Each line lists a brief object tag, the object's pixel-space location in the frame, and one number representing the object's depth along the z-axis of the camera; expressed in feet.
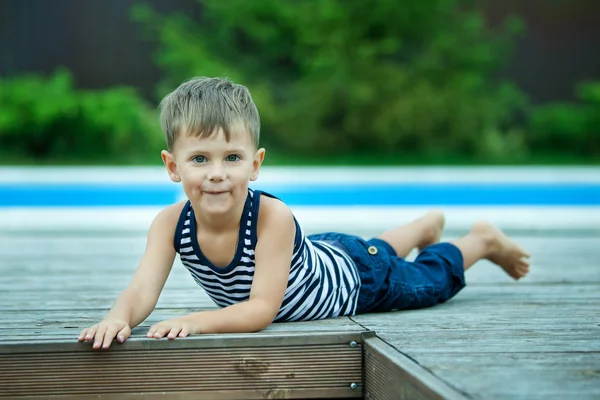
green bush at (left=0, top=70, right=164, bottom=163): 43.34
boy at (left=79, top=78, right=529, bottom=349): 6.70
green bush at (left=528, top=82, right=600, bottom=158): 47.75
